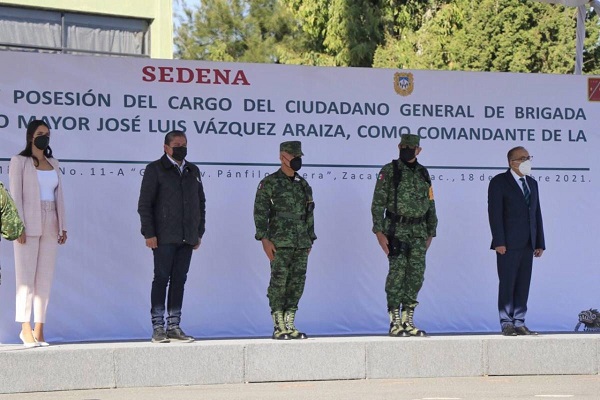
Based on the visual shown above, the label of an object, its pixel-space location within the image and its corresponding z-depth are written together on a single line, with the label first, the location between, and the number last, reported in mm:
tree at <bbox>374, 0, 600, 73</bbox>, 29844
